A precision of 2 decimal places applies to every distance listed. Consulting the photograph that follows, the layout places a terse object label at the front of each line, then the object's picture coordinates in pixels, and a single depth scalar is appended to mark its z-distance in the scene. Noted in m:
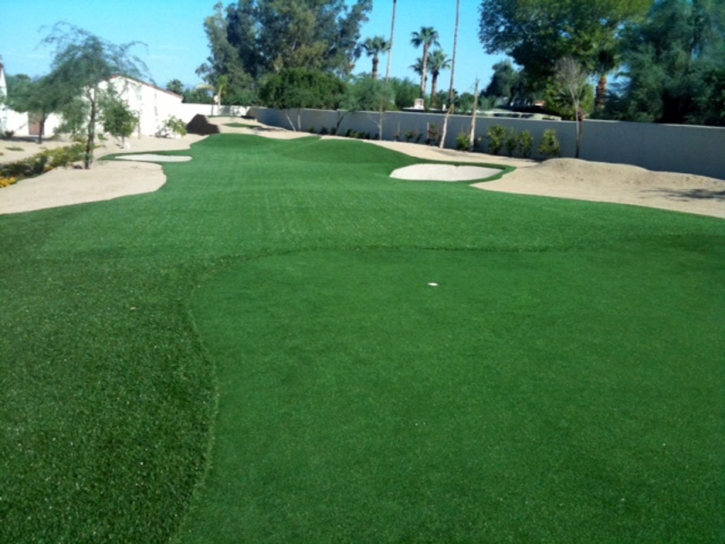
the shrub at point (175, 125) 46.06
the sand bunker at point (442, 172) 24.08
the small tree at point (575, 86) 27.62
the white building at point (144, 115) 42.38
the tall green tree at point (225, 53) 87.31
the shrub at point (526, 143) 29.54
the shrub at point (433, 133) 36.81
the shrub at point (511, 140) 30.39
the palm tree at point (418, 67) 73.63
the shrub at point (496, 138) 30.95
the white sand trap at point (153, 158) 29.17
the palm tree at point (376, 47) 76.46
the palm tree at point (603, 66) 38.57
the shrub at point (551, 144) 28.42
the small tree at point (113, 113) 21.35
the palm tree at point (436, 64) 71.44
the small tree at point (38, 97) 20.98
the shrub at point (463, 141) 33.19
